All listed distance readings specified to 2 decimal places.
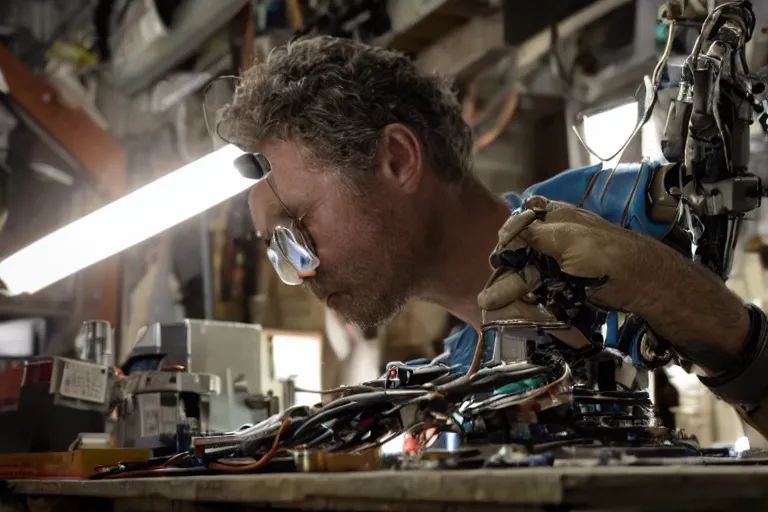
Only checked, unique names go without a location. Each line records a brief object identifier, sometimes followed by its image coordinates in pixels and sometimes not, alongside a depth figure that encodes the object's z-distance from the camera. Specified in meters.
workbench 0.54
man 1.51
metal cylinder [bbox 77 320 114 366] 1.61
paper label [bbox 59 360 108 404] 1.41
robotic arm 1.07
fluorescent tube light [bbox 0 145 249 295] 1.47
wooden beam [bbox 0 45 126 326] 3.16
